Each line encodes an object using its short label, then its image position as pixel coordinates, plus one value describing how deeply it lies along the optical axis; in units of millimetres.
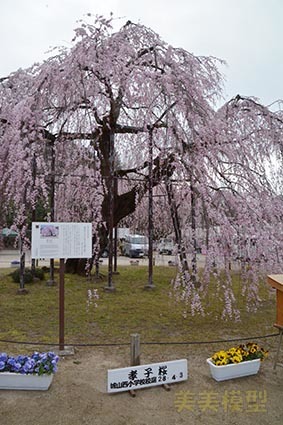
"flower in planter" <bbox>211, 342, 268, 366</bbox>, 3574
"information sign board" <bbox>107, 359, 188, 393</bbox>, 3193
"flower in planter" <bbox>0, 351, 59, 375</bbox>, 3195
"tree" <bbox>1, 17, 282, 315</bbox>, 5180
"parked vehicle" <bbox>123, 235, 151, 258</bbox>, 18502
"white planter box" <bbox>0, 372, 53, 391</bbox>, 3207
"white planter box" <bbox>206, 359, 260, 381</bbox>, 3496
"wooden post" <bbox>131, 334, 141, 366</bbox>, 3611
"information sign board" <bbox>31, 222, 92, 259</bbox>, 4016
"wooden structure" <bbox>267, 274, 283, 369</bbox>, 3736
